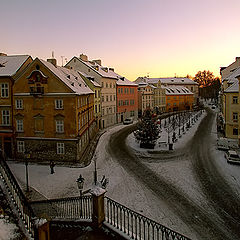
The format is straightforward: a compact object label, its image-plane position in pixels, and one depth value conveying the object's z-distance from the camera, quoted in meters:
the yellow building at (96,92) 36.72
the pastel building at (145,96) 61.43
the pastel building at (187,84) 92.06
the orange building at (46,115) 23.06
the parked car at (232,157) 21.67
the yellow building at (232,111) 31.14
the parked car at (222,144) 26.44
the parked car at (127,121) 47.72
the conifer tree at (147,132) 28.31
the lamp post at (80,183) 11.91
